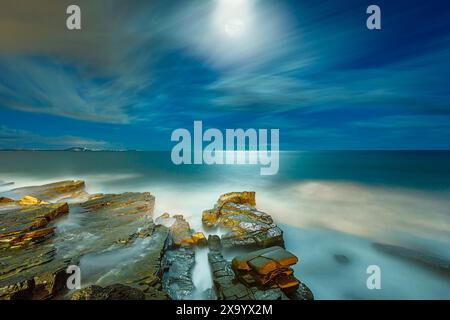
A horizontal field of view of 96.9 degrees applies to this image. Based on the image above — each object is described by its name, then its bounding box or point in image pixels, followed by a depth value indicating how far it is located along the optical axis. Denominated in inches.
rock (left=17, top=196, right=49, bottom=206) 571.7
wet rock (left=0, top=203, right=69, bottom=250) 343.3
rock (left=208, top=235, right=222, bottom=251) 398.7
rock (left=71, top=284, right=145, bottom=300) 186.2
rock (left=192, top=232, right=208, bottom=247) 411.8
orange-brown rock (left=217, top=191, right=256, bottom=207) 578.7
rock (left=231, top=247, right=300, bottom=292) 269.6
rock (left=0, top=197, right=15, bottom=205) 569.8
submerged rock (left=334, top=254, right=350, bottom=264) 393.2
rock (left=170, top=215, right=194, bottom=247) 408.5
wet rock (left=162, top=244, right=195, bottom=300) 286.8
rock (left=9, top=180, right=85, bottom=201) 720.2
